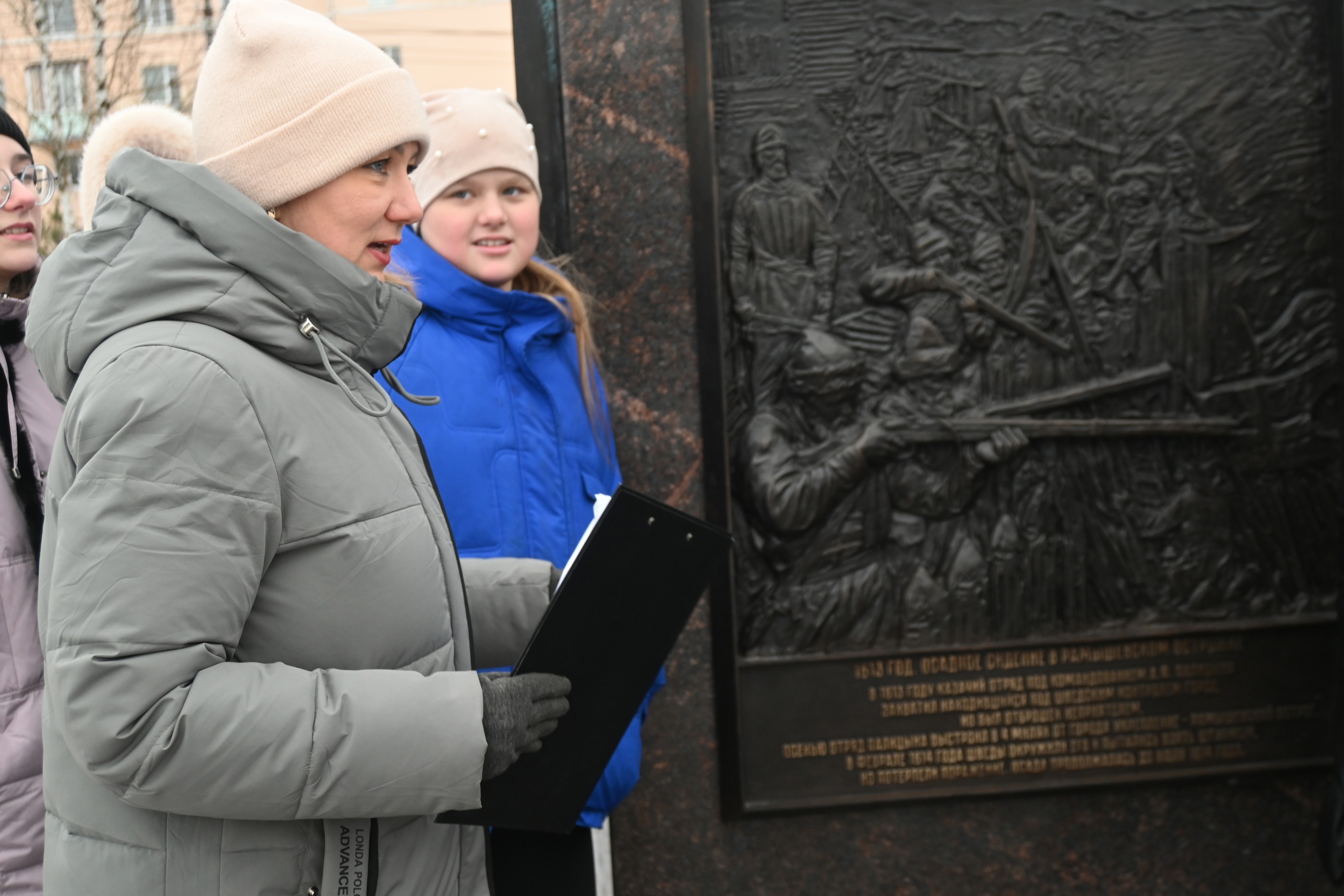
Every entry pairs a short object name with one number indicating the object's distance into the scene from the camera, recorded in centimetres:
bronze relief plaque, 332
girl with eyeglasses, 192
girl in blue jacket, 236
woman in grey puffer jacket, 123
